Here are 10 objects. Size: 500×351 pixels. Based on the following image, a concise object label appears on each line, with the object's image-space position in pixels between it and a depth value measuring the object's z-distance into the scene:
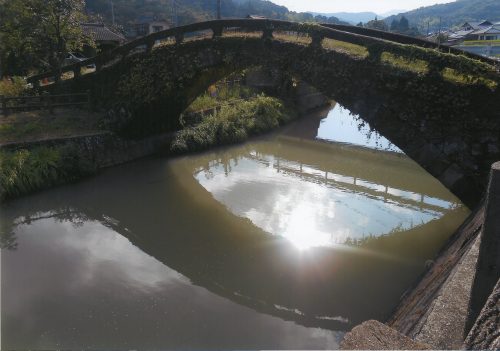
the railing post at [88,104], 15.62
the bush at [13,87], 15.44
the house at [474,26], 74.61
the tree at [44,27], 15.26
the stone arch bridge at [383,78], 7.61
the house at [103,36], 30.61
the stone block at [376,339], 1.99
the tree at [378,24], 85.19
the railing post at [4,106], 13.91
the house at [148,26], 49.14
